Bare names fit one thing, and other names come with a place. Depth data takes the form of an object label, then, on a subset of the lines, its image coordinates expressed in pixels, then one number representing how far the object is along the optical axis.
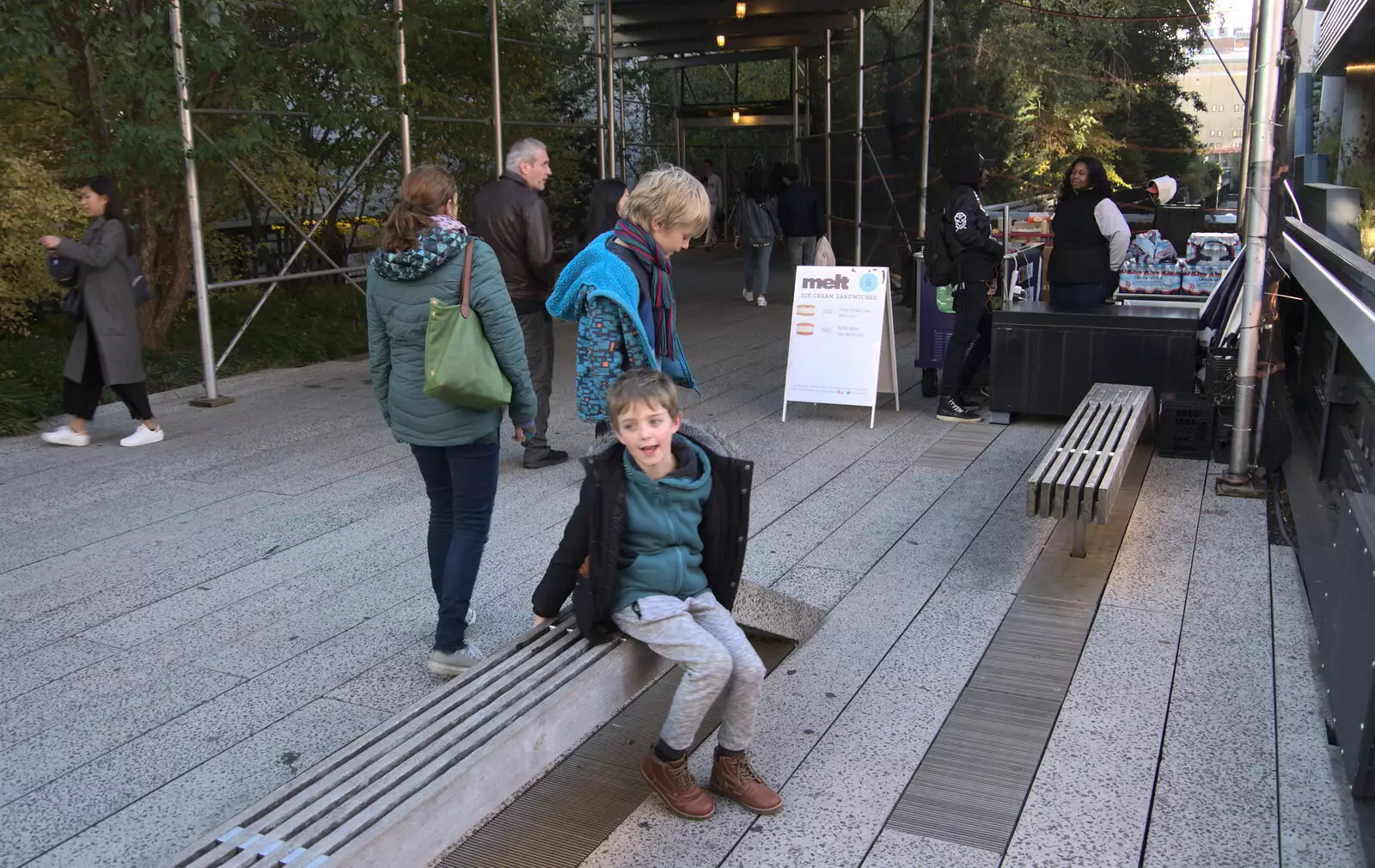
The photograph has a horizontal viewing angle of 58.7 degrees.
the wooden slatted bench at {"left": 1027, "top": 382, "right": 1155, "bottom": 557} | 4.90
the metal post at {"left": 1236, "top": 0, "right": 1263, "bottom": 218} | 9.88
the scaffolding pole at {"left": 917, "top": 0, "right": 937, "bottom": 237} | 11.78
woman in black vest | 7.97
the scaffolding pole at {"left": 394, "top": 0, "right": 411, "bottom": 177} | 9.30
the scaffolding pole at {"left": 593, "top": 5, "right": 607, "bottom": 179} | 12.48
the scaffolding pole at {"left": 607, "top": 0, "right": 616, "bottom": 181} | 12.12
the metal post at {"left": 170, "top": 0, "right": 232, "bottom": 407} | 8.09
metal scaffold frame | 8.13
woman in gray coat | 7.09
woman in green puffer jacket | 3.92
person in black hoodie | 7.78
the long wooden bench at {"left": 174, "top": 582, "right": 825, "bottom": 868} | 2.45
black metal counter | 7.54
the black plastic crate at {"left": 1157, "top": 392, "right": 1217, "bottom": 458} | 7.04
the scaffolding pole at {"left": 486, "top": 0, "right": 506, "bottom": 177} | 10.84
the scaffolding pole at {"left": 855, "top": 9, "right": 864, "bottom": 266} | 13.63
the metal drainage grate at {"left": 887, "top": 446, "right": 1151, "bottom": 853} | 3.26
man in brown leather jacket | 6.53
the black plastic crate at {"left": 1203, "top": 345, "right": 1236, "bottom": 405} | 6.98
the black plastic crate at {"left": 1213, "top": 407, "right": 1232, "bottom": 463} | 6.82
